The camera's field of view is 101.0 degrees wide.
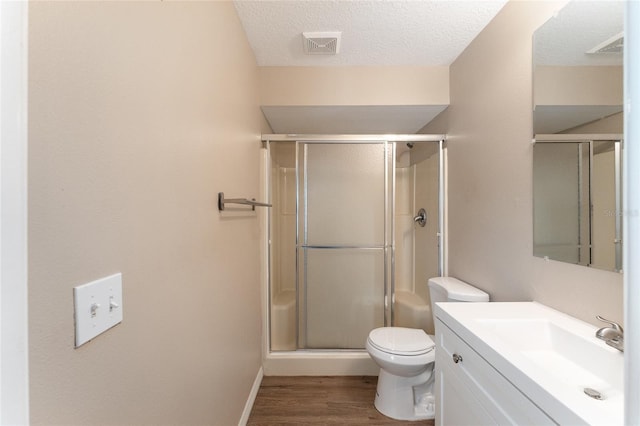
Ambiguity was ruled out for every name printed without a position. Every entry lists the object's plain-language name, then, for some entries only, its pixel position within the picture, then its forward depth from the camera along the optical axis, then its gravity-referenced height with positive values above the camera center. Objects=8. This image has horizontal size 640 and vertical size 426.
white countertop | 0.63 -0.45
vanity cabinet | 0.75 -0.61
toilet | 1.62 -0.95
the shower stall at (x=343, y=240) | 2.23 -0.23
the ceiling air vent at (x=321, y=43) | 1.69 +1.15
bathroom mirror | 0.94 +0.31
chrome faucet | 0.82 -0.39
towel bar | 1.21 +0.06
